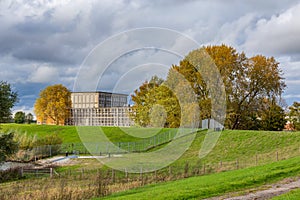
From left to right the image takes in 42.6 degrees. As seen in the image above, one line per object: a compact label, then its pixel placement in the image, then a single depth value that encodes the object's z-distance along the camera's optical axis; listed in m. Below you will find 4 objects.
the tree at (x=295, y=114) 52.16
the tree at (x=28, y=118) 111.31
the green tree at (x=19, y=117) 104.50
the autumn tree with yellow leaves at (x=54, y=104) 88.38
